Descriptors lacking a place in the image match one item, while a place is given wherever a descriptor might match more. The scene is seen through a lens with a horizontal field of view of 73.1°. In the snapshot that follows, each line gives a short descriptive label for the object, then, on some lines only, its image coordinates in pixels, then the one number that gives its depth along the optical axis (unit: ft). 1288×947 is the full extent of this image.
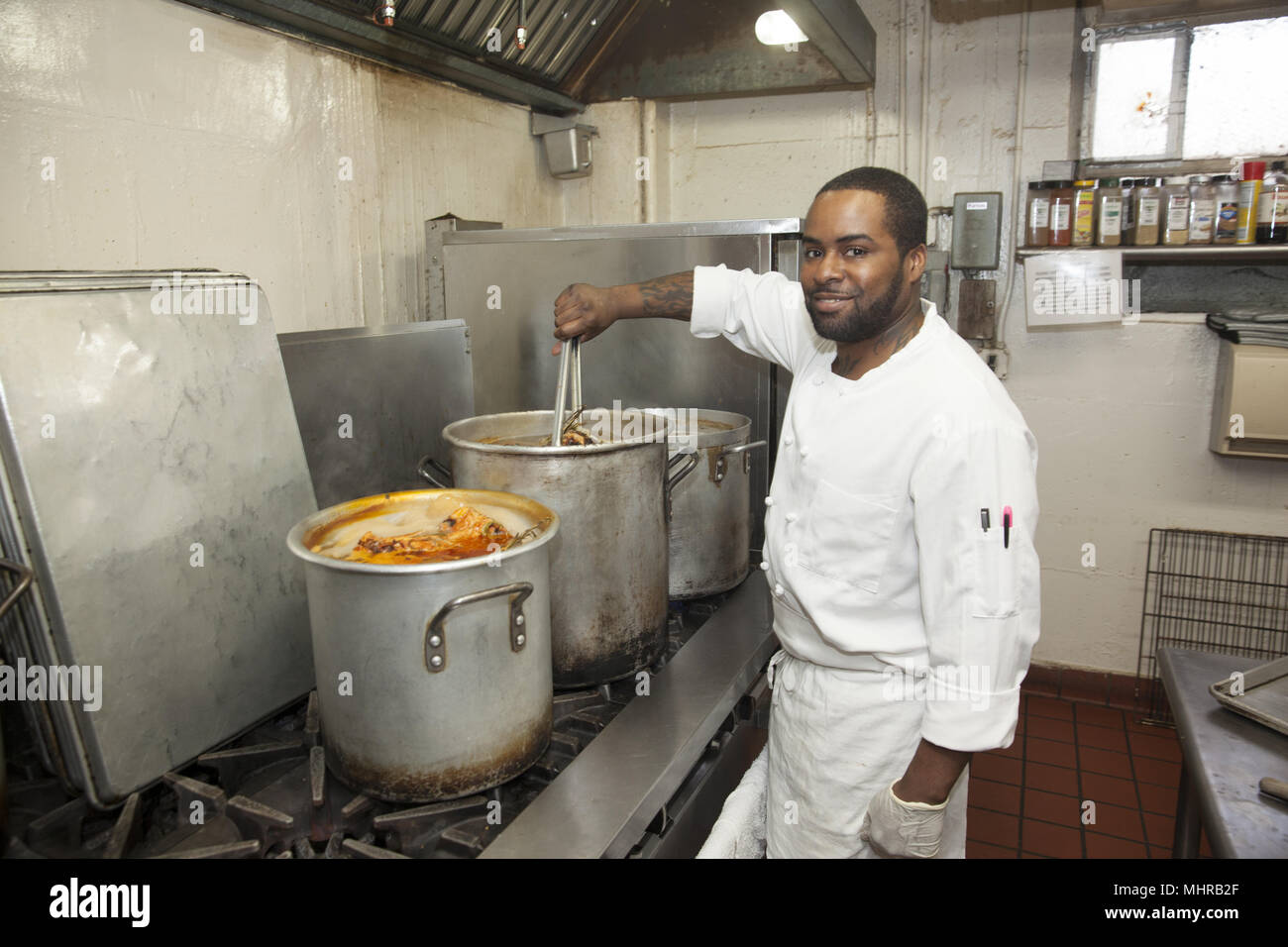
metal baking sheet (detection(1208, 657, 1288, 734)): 5.08
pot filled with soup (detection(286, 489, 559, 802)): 3.68
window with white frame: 10.71
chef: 4.21
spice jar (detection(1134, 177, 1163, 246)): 10.82
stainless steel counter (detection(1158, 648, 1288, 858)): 4.17
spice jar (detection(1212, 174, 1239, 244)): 10.46
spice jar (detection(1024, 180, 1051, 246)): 11.34
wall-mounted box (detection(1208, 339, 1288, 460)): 10.38
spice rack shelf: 10.26
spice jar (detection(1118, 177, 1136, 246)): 10.98
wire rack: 11.45
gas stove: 3.76
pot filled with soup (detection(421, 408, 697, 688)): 4.77
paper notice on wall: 11.35
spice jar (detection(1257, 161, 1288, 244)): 10.23
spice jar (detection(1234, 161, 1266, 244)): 10.32
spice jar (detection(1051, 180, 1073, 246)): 11.21
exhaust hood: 8.05
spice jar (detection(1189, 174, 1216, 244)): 10.58
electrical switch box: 11.62
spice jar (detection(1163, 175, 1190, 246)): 10.71
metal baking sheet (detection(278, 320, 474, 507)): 5.94
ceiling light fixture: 8.95
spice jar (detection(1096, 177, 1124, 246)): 10.93
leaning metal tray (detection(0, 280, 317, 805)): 3.78
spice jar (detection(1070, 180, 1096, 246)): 11.05
